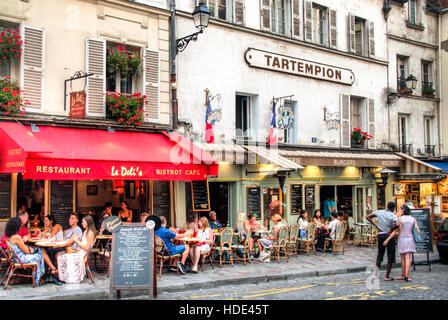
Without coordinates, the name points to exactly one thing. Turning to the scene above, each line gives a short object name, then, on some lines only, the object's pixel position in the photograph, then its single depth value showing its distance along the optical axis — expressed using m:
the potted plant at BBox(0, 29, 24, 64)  9.93
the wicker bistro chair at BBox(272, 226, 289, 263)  12.30
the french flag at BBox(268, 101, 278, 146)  14.63
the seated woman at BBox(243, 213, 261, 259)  12.25
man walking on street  10.07
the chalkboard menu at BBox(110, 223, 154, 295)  7.92
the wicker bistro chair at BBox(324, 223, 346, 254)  13.77
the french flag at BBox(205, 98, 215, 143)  13.18
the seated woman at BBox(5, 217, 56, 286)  8.59
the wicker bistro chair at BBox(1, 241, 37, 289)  8.47
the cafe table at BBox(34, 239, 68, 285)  8.91
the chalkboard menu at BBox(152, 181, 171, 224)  12.38
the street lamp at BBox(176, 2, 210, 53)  11.70
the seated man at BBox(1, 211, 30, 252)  8.95
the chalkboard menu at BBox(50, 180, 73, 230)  10.80
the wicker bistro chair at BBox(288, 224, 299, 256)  12.95
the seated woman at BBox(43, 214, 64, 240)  10.16
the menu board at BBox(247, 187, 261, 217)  14.35
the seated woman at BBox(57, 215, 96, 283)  8.98
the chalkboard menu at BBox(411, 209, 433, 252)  11.78
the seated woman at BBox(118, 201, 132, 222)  12.93
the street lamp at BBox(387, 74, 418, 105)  18.47
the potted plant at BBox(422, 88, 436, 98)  20.73
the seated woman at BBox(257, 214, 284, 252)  12.22
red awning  9.22
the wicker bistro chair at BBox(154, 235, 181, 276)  9.96
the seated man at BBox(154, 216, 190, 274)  9.96
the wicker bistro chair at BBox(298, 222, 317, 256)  13.55
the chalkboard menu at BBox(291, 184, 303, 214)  15.62
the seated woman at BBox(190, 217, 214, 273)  10.49
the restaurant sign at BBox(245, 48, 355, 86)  14.77
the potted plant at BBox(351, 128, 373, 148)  17.73
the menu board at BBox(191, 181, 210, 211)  12.81
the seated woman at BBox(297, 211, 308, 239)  13.92
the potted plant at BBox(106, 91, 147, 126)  11.56
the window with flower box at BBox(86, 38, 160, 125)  11.46
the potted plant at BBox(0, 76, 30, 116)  9.81
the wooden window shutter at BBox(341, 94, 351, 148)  17.27
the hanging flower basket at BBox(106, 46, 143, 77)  11.77
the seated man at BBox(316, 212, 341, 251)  13.88
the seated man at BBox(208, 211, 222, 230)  12.62
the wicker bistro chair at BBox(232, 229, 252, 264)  11.78
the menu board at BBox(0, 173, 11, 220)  10.02
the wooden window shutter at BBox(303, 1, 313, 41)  16.41
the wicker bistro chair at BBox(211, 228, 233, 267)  11.27
